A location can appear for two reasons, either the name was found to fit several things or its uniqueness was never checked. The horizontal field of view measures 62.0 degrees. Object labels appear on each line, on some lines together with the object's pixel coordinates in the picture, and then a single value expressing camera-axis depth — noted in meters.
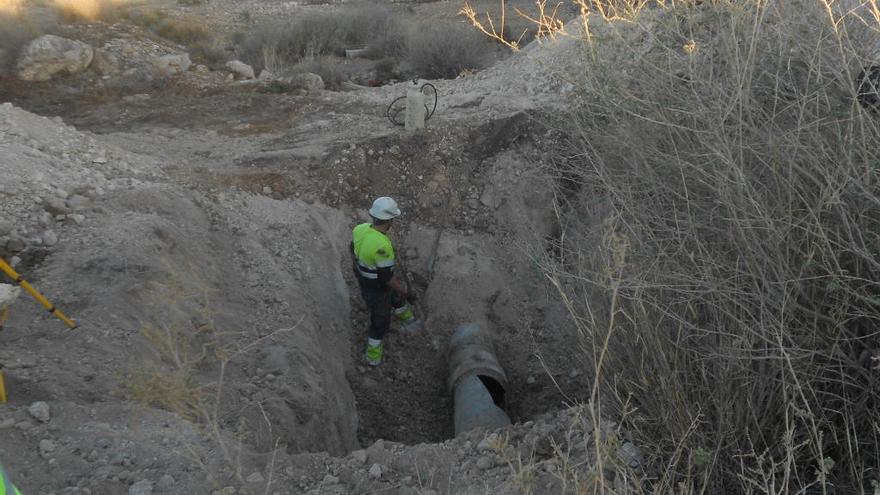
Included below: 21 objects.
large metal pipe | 5.54
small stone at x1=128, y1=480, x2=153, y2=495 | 3.31
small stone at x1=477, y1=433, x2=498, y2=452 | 3.87
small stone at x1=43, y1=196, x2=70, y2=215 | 5.41
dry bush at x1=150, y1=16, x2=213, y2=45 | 13.30
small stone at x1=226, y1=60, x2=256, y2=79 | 11.34
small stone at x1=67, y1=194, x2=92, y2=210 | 5.54
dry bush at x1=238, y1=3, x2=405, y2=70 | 14.40
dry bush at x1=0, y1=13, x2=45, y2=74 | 10.23
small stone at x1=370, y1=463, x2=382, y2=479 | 3.80
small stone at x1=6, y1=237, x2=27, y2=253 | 4.96
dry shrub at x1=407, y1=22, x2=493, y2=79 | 13.34
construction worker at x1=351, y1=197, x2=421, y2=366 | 6.01
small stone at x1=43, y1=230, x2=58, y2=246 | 5.12
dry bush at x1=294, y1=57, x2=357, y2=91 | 12.32
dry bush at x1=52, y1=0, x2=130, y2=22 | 12.13
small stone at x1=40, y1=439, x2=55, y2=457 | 3.40
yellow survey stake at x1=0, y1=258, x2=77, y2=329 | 4.11
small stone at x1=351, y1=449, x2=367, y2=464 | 3.92
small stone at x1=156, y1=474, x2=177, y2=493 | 3.37
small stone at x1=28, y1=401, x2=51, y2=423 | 3.58
